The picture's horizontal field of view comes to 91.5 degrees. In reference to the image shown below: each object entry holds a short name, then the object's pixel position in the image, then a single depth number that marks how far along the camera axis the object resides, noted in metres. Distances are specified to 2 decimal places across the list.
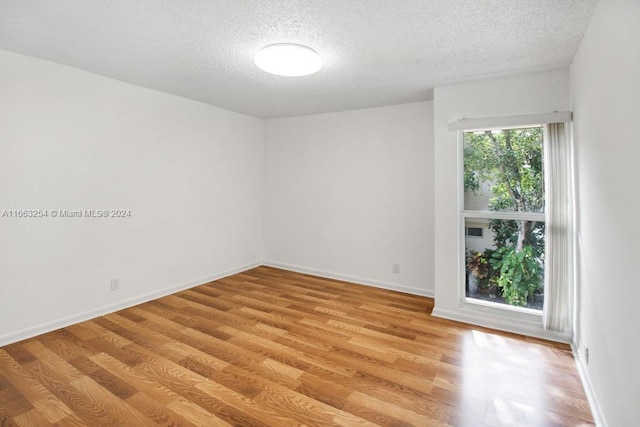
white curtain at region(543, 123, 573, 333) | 2.74
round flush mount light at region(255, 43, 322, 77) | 2.34
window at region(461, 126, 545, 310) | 3.01
